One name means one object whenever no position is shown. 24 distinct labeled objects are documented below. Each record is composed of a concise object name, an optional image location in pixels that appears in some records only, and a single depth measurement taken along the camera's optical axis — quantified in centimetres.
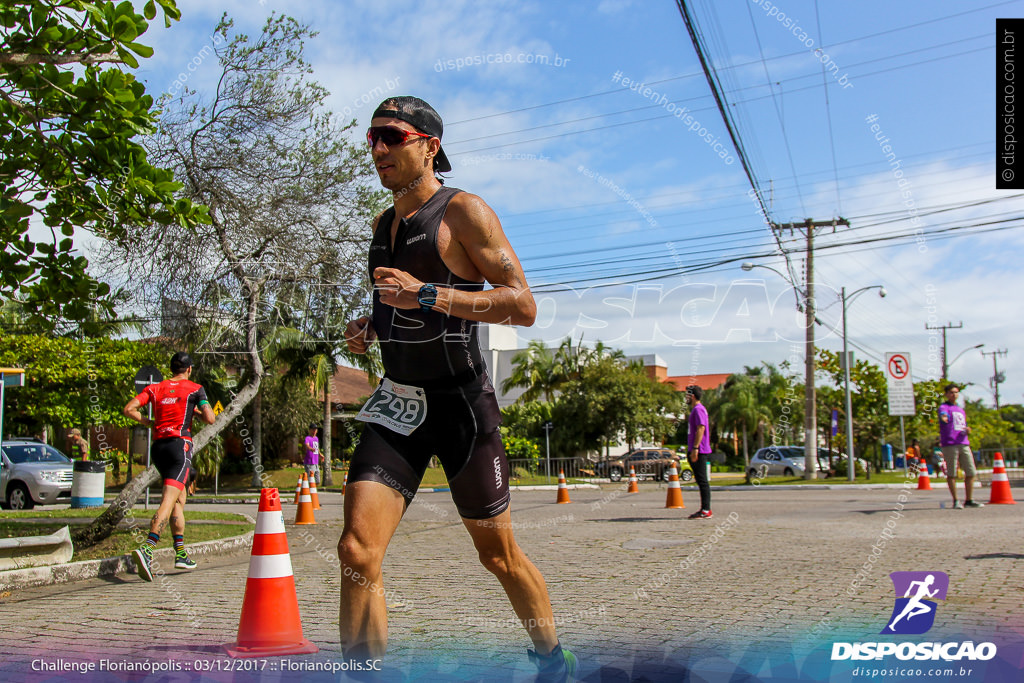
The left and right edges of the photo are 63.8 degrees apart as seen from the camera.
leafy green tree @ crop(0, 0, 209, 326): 558
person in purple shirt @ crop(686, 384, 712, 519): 1062
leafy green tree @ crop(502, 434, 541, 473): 2950
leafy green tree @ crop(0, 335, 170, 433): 2684
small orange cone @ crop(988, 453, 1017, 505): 1275
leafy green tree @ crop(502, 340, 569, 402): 4441
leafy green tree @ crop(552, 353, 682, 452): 3903
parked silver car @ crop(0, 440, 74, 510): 1775
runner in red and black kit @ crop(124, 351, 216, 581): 694
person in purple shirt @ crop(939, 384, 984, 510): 1116
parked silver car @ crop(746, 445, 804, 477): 3130
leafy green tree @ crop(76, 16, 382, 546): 1029
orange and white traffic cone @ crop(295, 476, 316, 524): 1165
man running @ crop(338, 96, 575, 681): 275
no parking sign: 1932
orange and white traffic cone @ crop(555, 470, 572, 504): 1592
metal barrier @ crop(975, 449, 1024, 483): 3529
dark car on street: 3256
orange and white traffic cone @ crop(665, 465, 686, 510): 1305
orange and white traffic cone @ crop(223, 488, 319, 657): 384
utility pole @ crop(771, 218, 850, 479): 2069
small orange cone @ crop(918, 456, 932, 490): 1842
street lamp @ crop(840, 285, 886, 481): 2491
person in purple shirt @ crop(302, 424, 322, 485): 1928
